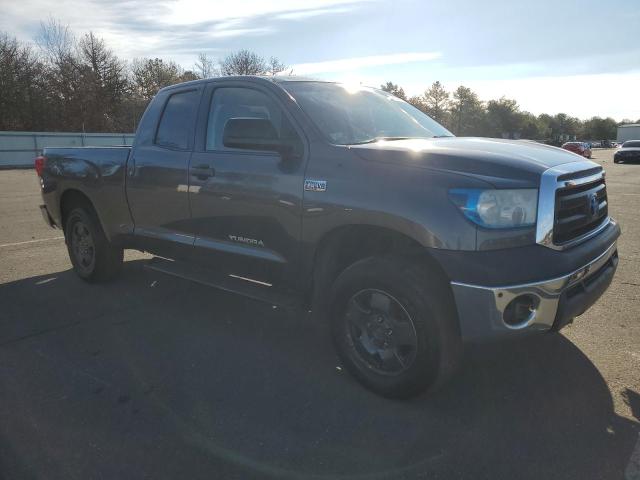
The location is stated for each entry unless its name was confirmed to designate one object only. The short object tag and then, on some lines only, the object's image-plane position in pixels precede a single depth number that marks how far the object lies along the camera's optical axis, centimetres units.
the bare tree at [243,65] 4853
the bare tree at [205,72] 4738
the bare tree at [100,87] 4350
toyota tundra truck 281
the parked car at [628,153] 3400
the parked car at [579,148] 3819
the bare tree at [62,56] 4353
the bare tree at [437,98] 8194
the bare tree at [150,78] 4866
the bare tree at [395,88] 7450
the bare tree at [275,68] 4984
